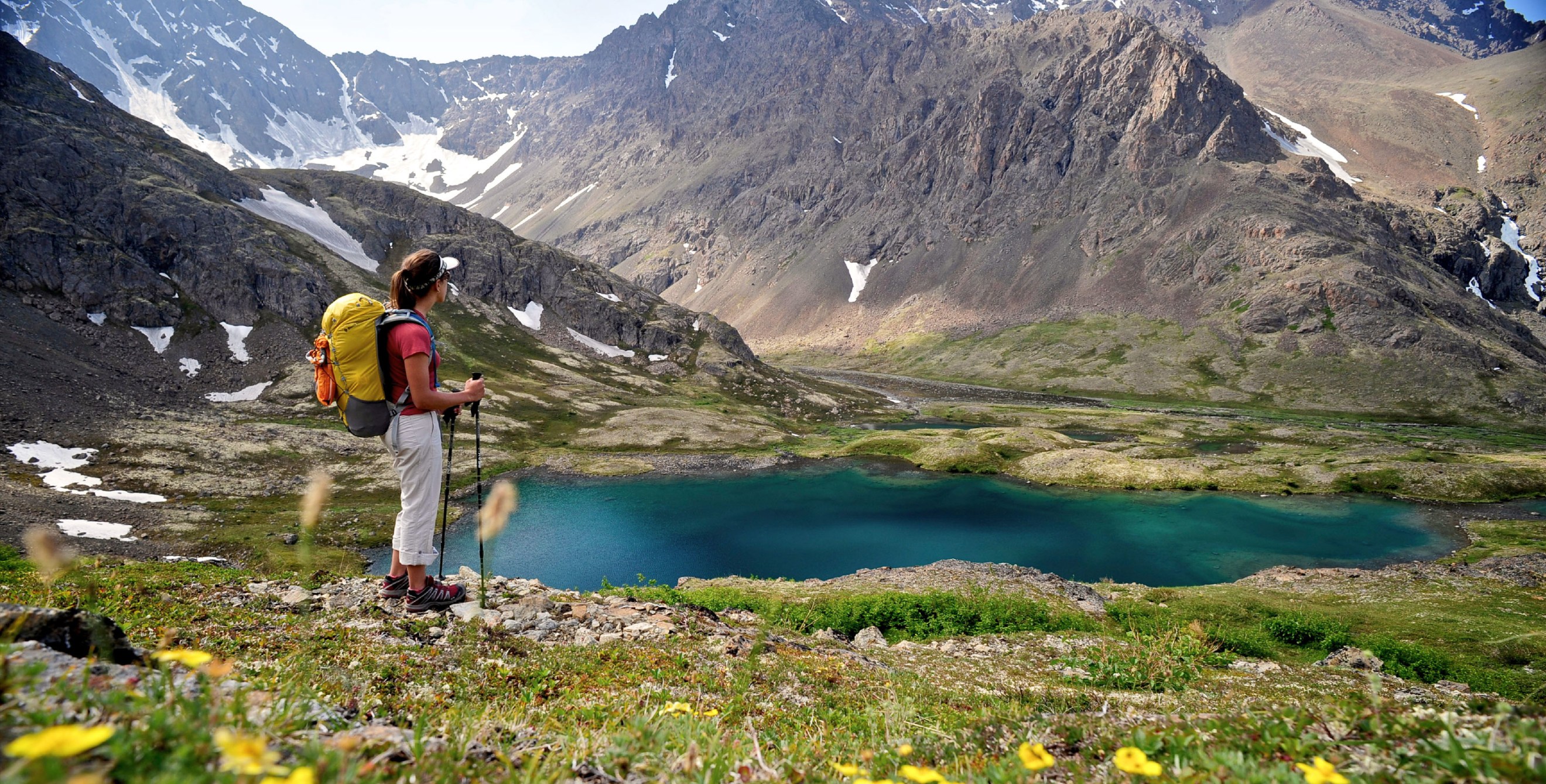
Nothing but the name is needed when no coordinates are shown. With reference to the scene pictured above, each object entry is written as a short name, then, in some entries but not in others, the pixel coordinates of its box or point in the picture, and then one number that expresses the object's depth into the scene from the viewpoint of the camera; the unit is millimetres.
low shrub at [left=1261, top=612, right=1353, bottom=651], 19422
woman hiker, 7570
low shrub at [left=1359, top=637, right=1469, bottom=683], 16766
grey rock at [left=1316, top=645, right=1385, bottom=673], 16188
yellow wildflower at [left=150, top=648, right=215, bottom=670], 2645
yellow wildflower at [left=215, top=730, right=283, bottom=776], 1873
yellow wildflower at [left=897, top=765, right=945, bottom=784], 2400
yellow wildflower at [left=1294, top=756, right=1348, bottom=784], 2510
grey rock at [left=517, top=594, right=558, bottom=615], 10430
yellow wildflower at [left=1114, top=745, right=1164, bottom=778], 2484
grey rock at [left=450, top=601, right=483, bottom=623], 9094
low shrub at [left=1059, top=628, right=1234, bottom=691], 10094
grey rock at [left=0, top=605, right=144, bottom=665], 3662
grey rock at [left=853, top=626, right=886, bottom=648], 17031
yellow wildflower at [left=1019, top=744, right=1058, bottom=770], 2680
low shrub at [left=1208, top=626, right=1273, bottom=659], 16234
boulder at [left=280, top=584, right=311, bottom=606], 9609
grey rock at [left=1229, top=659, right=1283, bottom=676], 13383
